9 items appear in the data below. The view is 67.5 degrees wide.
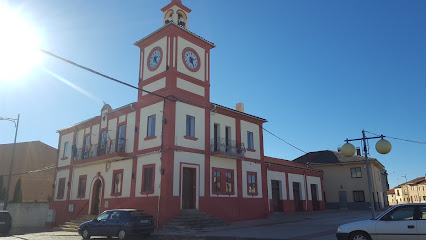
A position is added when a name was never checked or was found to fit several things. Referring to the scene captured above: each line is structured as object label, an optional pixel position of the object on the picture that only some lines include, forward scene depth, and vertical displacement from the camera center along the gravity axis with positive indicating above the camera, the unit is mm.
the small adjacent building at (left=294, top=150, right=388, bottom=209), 39031 +2635
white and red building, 19031 +3348
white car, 8461 -667
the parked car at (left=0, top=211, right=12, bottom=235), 19797 -1242
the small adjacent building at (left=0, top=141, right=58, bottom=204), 40156 +4345
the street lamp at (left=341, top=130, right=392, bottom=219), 11961 +2000
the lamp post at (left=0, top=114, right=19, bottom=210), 25480 +6273
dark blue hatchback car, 14328 -1000
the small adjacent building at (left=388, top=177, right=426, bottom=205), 77794 +2567
